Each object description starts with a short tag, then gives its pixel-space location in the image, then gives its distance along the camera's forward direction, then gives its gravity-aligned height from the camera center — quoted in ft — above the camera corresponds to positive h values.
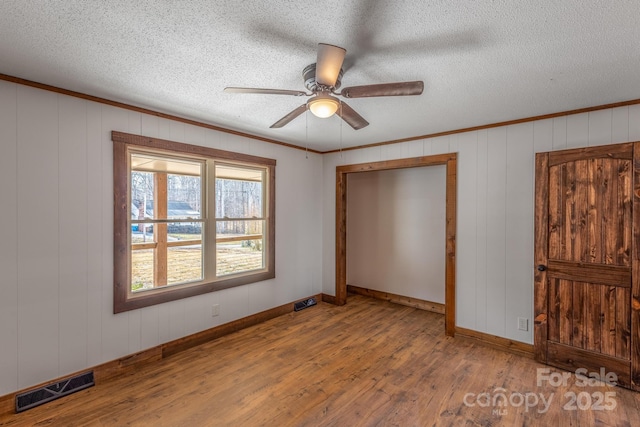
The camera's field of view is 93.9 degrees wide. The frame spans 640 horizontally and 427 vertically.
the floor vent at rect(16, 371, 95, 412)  7.60 -4.83
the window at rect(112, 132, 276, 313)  9.66 -0.29
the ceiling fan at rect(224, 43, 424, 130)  5.26 +2.54
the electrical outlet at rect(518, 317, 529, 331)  10.61 -3.99
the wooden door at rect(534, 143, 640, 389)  8.63 -1.49
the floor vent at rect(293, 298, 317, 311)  15.29 -4.85
